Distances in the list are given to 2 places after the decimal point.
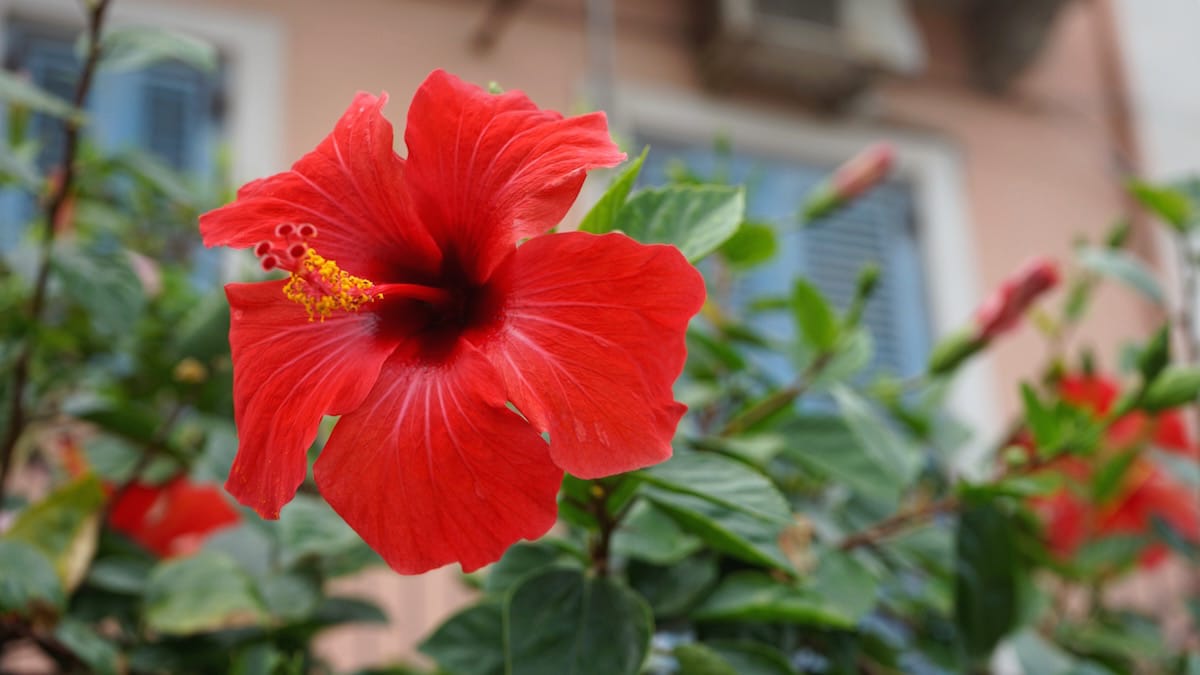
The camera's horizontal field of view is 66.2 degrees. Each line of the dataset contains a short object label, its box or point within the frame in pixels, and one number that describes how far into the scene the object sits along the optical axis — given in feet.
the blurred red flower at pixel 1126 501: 3.33
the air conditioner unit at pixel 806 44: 8.32
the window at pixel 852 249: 8.22
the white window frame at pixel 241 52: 6.49
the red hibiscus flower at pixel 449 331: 1.07
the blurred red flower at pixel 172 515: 2.56
